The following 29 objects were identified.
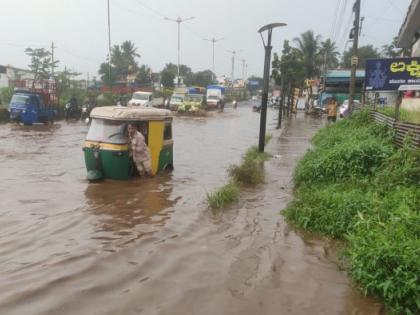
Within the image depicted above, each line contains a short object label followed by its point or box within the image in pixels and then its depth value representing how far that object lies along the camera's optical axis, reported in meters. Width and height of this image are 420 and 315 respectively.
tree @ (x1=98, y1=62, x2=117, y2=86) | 67.86
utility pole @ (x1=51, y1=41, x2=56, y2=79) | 54.72
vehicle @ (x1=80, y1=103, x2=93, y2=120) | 30.12
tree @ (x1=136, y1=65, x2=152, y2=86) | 63.91
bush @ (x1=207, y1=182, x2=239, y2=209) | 8.55
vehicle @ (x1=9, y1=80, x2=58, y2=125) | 24.98
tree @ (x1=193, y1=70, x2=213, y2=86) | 87.94
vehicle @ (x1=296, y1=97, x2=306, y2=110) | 53.62
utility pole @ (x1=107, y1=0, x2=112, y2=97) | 36.48
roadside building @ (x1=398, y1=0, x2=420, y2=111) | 16.64
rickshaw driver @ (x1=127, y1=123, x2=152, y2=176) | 10.19
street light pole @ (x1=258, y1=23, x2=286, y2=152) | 14.32
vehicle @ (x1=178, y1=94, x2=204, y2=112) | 41.33
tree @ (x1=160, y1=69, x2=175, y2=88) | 65.94
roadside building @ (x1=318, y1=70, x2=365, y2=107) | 39.28
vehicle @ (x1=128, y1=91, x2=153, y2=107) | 37.07
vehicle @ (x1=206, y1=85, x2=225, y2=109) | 53.00
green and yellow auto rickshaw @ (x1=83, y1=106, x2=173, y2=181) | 10.17
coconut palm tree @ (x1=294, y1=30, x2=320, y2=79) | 55.88
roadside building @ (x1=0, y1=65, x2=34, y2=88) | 57.34
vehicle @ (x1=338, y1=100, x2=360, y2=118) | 24.78
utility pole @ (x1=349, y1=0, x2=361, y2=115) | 20.14
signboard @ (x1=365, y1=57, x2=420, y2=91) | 11.25
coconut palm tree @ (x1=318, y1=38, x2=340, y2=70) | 57.40
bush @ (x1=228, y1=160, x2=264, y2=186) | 10.49
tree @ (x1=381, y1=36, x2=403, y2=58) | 60.72
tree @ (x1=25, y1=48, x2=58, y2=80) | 54.69
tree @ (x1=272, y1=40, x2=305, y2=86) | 32.91
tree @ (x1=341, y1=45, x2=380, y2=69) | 72.44
